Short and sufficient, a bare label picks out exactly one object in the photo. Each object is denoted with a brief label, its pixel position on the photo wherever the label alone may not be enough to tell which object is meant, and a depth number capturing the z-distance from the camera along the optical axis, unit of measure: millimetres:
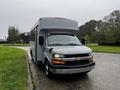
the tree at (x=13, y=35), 38792
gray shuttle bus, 3287
